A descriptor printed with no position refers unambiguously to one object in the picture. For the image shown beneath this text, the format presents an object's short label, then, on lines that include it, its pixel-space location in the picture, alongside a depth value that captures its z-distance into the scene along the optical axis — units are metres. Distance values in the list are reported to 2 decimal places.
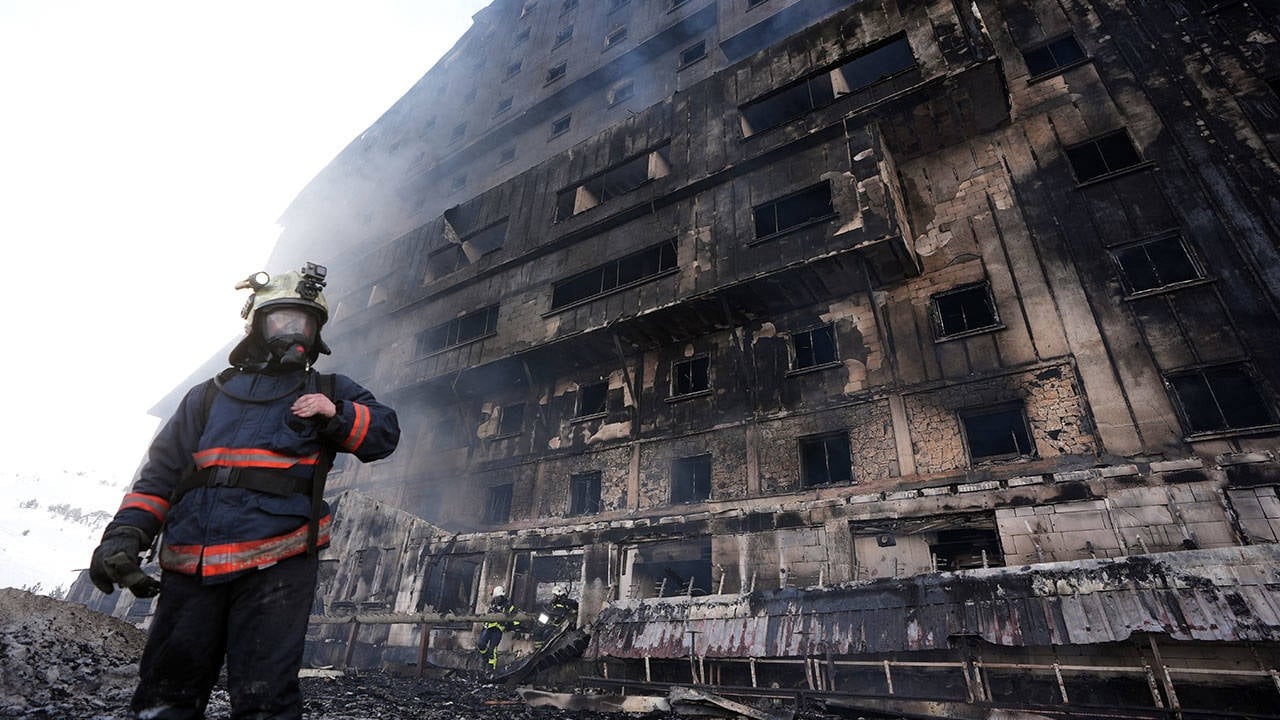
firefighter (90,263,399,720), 2.44
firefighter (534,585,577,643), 12.73
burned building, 8.78
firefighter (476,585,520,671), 13.95
